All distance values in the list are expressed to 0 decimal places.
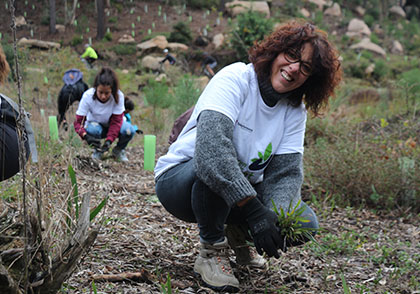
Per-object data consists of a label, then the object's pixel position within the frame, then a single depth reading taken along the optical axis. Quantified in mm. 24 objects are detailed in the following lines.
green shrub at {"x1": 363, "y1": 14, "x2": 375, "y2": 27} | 25297
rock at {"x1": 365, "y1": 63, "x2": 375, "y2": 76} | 15931
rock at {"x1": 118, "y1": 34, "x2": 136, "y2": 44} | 13518
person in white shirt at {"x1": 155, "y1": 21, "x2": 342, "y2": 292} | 1822
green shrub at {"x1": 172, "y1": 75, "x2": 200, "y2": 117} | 6266
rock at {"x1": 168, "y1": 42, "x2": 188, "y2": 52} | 16859
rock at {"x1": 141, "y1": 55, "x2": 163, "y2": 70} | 14811
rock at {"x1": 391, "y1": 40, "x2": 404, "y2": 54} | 21797
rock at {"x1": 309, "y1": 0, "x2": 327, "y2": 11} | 25944
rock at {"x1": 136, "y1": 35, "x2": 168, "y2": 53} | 15977
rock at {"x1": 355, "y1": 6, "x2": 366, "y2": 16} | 27375
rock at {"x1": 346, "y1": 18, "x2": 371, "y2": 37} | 23391
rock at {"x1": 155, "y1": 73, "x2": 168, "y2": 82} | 12831
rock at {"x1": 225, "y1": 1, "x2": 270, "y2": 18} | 21531
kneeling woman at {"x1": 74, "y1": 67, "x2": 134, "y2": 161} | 4438
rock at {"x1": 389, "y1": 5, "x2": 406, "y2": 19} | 27889
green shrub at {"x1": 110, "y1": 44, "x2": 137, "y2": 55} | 13215
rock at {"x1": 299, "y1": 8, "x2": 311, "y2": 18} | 23822
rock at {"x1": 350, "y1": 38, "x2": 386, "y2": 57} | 20109
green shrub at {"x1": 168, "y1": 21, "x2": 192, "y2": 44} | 17297
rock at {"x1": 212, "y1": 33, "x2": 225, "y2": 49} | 17359
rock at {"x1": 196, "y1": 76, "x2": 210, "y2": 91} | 11118
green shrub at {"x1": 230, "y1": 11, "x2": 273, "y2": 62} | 14453
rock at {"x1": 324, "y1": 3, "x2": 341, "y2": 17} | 25800
